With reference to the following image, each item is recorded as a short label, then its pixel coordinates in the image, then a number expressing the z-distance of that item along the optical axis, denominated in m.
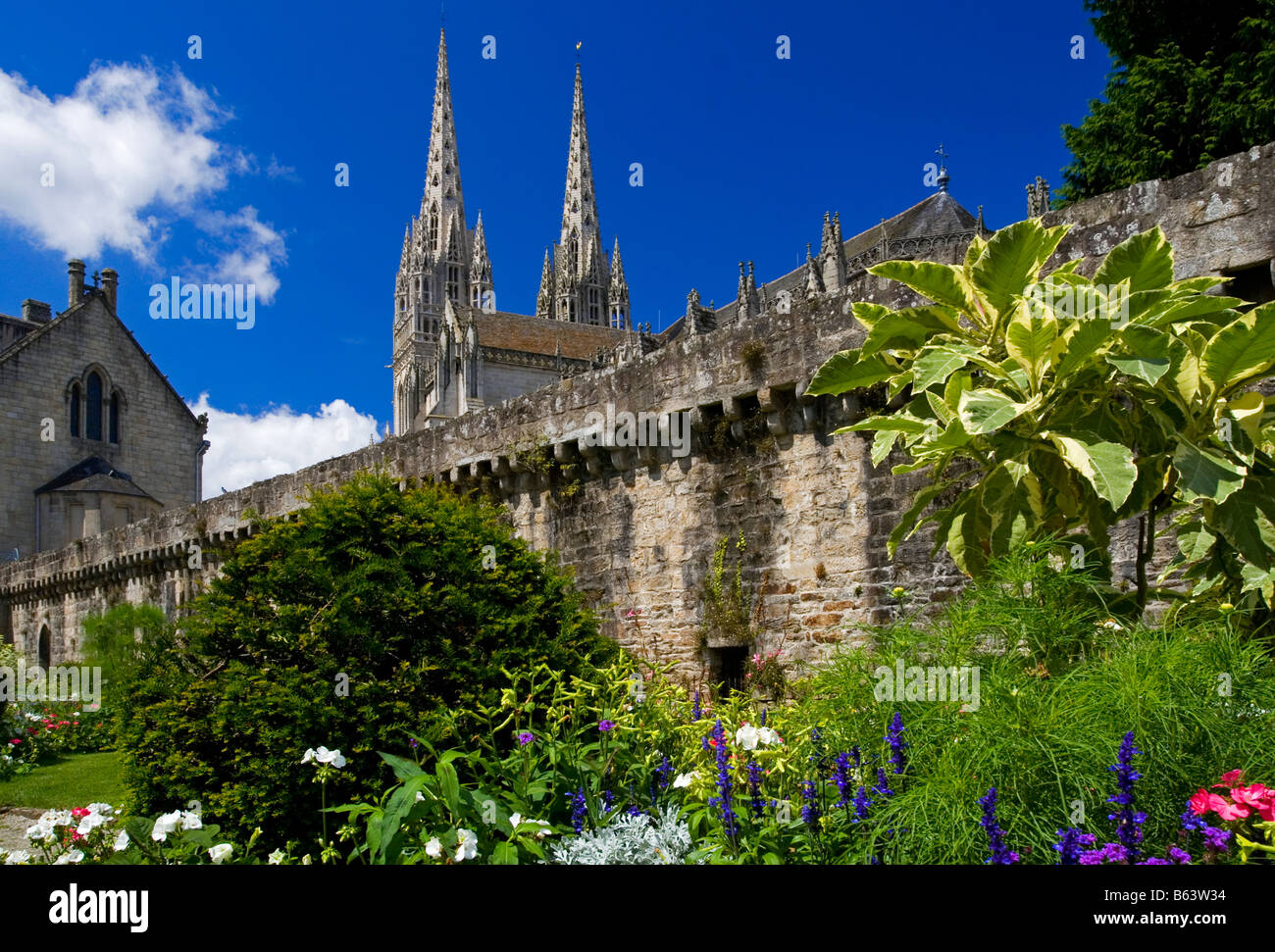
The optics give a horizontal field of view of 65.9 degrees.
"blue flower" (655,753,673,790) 5.05
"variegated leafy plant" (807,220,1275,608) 4.35
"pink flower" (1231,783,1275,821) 3.04
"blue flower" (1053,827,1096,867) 3.15
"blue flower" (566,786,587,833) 4.56
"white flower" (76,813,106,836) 4.57
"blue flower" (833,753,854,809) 3.71
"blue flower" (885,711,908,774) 3.79
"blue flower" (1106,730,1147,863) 3.16
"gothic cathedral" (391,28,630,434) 86.00
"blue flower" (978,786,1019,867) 3.16
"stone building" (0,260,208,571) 32.75
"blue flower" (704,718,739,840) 3.95
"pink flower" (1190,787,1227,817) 3.11
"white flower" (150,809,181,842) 4.46
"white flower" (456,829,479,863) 4.09
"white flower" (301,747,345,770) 4.95
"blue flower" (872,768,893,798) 3.70
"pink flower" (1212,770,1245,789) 3.23
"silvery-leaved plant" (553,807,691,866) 4.11
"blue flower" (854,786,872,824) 3.66
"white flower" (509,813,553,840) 4.41
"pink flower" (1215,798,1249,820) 3.06
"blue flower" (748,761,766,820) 4.40
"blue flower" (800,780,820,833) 3.73
